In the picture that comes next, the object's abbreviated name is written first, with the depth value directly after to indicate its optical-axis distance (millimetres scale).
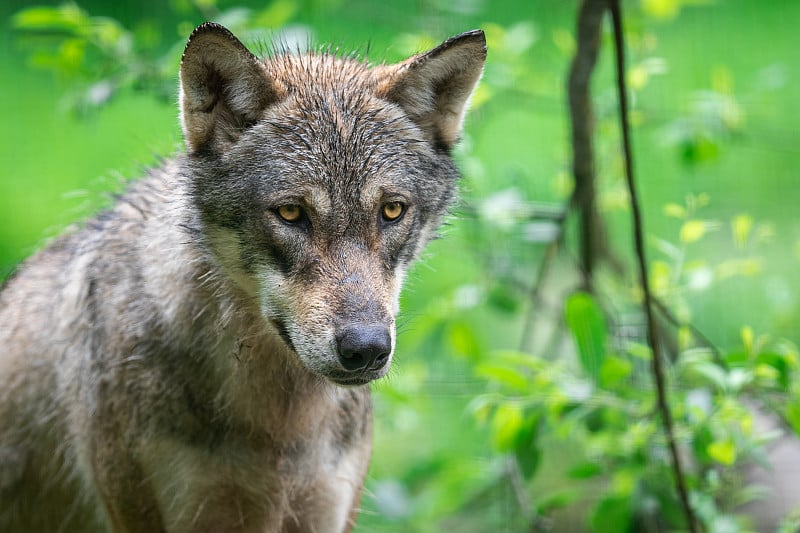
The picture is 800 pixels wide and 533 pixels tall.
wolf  6621
